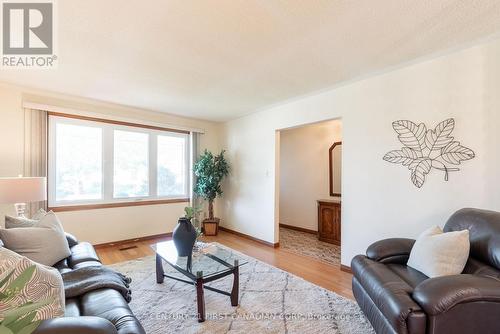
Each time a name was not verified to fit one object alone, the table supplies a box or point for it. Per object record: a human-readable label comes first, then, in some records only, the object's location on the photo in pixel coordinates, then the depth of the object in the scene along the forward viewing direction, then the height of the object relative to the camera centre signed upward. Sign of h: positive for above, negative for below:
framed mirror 4.79 +0.04
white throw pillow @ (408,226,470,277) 1.69 -0.62
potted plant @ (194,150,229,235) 4.71 -0.17
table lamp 2.42 -0.19
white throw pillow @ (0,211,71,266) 1.86 -0.57
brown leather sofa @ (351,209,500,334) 1.32 -0.77
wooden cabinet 4.24 -0.93
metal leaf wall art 2.29 +0.19
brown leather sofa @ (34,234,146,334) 0.97 -0.77
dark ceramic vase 2.48 -0.69
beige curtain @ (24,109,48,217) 3.26 +0.36
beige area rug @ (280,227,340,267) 3.61 -1.32
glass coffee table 2.04 -0.90
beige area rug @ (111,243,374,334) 1.94 -1.27
